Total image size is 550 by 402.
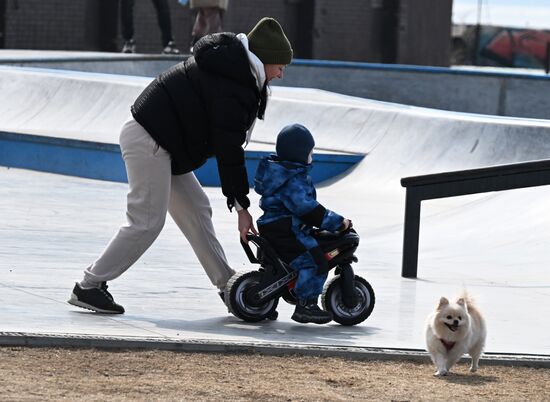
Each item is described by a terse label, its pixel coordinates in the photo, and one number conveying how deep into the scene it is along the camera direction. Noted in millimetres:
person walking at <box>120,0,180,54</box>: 53187
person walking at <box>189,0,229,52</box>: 48406
